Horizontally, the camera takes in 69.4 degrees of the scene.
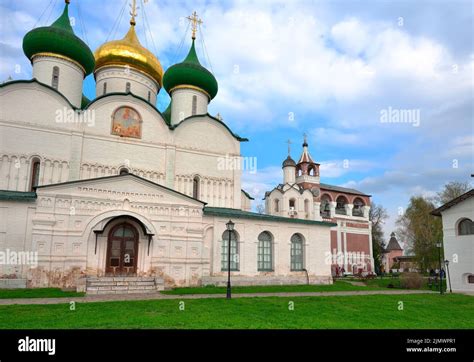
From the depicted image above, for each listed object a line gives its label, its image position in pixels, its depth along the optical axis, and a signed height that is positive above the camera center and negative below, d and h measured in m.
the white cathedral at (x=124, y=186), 15.04 +3.25
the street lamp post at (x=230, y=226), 13.54 +0.86
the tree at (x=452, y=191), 33.56 +5.64
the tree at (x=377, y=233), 45.69 +2.21
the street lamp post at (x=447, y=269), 18.70 -1.09
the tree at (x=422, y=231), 30.14 +1.69
